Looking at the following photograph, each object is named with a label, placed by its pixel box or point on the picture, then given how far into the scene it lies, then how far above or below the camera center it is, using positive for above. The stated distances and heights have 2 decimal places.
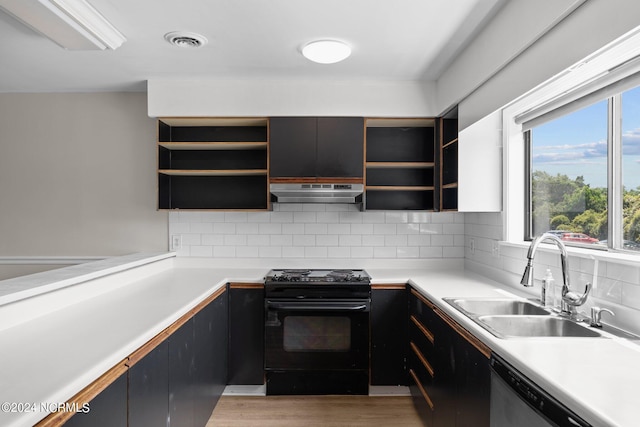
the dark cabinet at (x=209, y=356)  2.16 -0.89
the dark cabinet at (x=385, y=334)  2.86 -0.88
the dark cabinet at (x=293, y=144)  3.06 +0.57
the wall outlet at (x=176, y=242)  3.40 -0.24
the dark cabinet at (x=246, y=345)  2.85 -0.97
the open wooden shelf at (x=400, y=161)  3.40 +0.48
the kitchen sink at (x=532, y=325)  1.73 -0.52
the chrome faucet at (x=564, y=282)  1.73 -0.32
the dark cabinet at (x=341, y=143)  3.08 +0.58
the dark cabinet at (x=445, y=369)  1.59 -0.78
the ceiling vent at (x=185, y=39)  2.26 +1.06
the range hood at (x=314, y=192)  2.97 +0.18
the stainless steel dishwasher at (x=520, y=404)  1.05 -0.58
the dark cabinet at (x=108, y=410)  1.09 -0.60
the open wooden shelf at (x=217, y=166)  3.37 +0.43
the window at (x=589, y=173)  1.78 +0.23
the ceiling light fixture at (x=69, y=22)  1.83 +1.00
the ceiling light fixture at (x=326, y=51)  2.34 +1.02
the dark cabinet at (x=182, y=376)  1.78 -0.80
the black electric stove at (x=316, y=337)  2.82 -0.90
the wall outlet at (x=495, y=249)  2.76 -0.24
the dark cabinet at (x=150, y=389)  1.41 -0.69
